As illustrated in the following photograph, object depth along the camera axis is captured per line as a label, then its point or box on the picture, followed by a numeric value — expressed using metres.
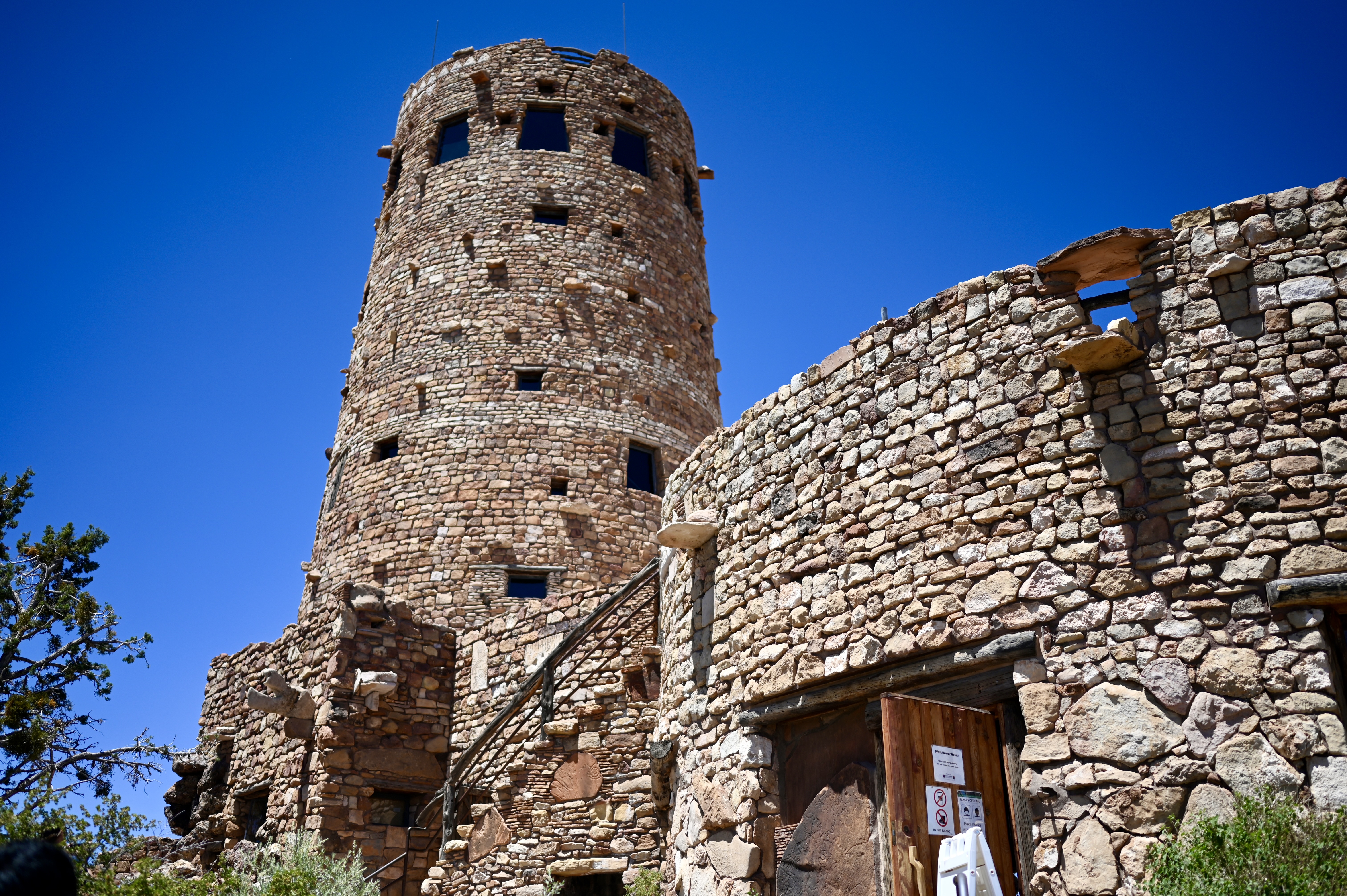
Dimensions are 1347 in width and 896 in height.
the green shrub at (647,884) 9.21
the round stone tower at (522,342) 16.03
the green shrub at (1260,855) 4.94
